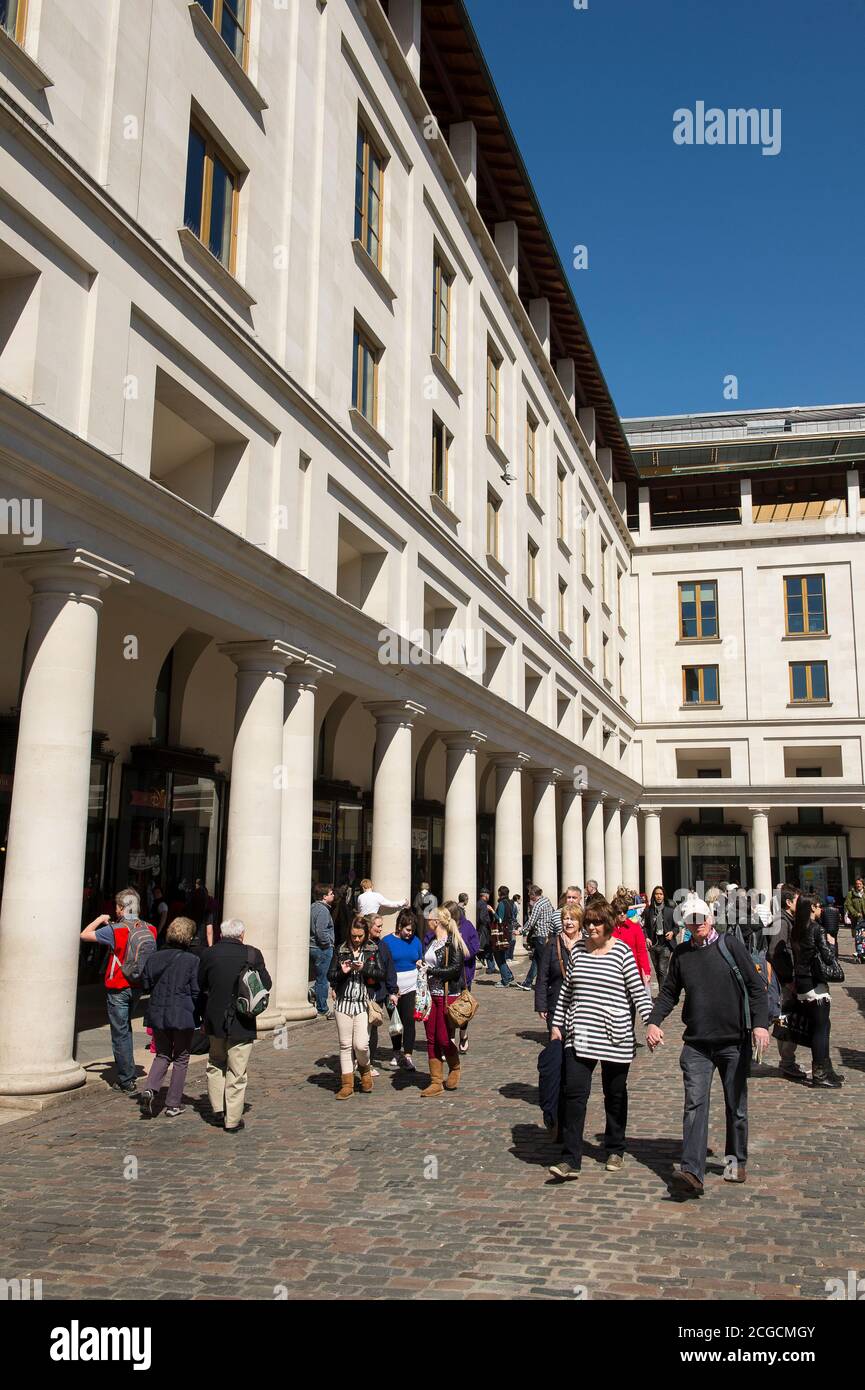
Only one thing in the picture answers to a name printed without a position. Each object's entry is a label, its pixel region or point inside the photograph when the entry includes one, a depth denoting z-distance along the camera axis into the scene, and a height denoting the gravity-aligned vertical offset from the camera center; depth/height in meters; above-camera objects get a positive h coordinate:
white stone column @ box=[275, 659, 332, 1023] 15.73 +0.12
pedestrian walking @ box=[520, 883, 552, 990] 17.16 -1.20
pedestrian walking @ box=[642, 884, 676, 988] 20.59 -1.52
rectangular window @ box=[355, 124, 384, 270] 20.03 +12.92
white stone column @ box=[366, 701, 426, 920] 20.58 +1.03
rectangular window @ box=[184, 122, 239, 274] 14.15 +9.13
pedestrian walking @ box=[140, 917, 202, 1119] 9.45 -1.47
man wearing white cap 7.70 -1.29
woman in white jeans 10.62 -1.49
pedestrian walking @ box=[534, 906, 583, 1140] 8.71 -1.62
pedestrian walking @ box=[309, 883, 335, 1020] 15.80 -1.37
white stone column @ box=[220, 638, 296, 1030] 14.94 +0.74
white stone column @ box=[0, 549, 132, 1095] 10.14 +0.14
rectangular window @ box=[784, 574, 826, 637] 50.59 +12.29
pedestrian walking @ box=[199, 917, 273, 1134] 9.04 -1.56
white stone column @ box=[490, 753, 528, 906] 29.03 +0.90
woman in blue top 11.87 -1.33
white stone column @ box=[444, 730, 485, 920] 24.91 +0.92
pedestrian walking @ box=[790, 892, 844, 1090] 11.70 -1.50
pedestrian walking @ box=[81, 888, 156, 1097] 10.15 -1.14
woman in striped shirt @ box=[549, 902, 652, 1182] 7.88 -1.31
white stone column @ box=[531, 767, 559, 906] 32.22 +0.61
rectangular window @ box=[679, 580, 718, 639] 52.59 +12.35
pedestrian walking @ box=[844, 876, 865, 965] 28.69 -1.61
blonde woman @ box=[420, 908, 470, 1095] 10.78 -1.43
